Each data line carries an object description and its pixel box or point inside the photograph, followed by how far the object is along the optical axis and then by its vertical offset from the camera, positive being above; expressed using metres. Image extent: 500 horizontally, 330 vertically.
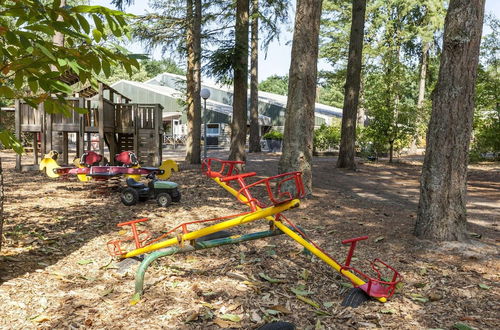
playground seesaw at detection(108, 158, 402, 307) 3.32 -0.96
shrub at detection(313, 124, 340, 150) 25.80 +0.14
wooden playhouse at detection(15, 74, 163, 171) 12.09 +0.27
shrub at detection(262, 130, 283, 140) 26.66 +0.18
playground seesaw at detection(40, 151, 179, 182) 8.39 -0.78
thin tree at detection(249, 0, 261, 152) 22.48 +2.65
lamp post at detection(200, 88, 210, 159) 15.35 +1.73
